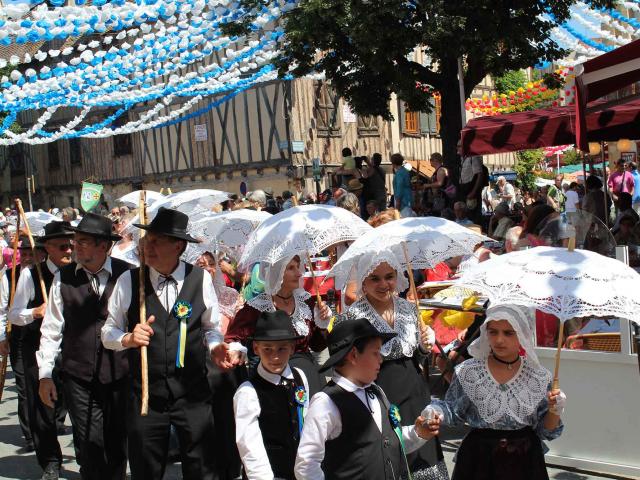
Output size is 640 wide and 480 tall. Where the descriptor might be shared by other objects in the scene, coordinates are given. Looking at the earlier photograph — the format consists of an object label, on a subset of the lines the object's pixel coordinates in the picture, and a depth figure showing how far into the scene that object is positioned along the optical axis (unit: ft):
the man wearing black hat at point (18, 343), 27.40
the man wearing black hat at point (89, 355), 20.89
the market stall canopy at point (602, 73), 25.86
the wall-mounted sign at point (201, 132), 98.78
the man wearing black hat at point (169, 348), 18.03
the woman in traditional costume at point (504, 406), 14.93
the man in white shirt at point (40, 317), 24.18
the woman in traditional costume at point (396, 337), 17.39
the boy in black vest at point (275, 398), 15.15
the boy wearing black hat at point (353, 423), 13.39
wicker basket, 21.75
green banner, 48.73
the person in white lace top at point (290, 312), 19.25
